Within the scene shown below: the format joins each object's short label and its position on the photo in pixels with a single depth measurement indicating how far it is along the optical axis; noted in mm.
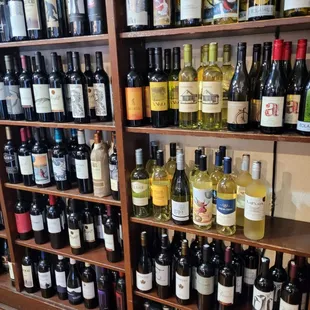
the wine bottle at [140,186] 1320
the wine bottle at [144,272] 1438
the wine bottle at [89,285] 1624
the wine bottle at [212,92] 1080
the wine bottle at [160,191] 1291
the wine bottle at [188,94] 1123
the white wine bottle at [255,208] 1117
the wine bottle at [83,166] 1445
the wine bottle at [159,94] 1175
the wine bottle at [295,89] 1015
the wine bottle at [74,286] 1671
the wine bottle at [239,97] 1061
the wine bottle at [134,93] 1222
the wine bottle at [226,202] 1152
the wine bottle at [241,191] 1239
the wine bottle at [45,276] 1743
